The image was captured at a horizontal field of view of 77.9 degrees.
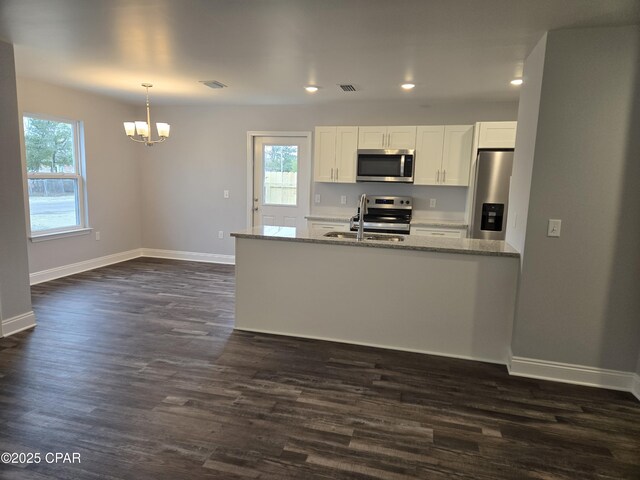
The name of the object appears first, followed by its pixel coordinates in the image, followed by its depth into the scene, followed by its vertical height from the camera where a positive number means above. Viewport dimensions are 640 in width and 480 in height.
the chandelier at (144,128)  4.46 +0.67
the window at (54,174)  4.80 +0.12
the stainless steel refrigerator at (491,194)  4.55 +0.06
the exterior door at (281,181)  5.84 +0.16
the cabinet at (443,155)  4.90 +0.52
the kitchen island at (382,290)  3.06 -0.79
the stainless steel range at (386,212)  5.17 -0.23
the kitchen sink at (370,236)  3.46 -0.38
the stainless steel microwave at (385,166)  5.03 +0.37
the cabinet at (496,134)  4.54 +0.74
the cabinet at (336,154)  5.24 +0.52
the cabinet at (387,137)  5.04 +0.74
